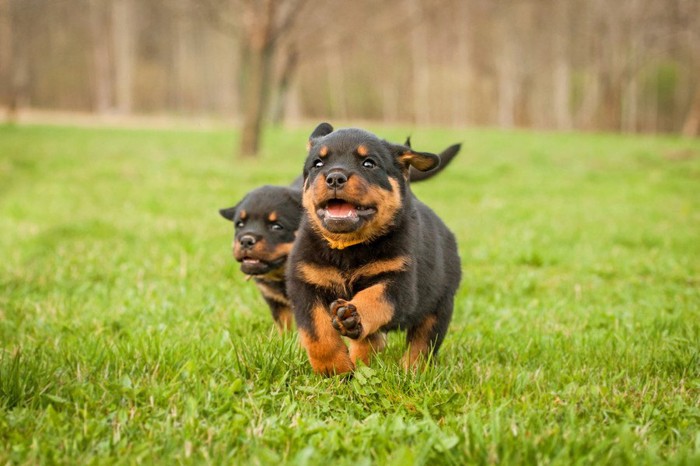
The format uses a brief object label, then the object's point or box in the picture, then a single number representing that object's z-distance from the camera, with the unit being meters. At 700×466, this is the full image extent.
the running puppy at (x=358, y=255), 3.38
